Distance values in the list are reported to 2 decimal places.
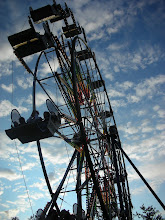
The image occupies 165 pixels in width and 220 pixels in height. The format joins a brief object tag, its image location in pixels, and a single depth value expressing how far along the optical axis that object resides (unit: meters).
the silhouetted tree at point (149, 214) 31.73
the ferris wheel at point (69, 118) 6.49
